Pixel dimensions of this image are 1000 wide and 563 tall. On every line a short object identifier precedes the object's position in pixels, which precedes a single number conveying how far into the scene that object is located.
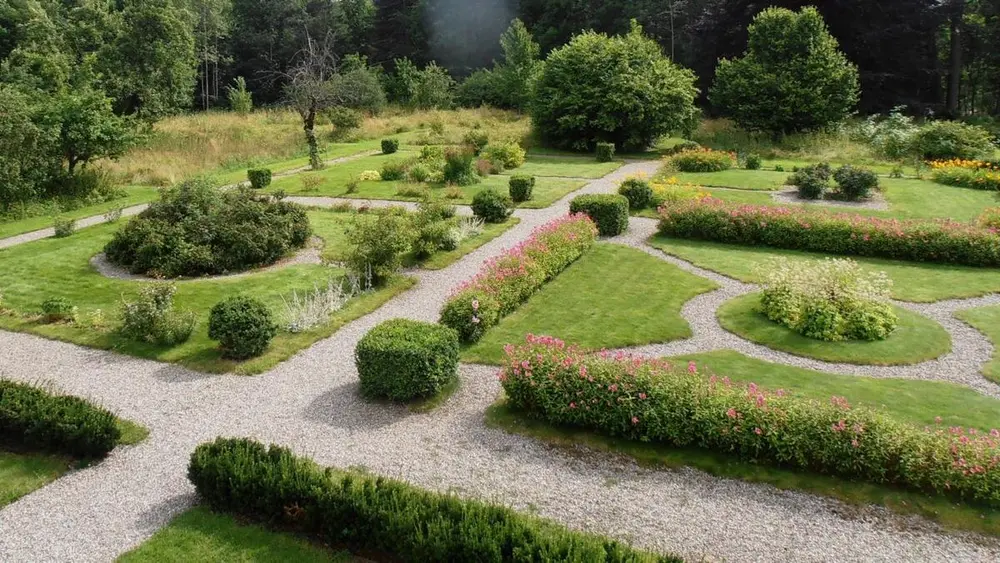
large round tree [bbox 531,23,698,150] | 32.75
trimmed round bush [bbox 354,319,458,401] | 9.07
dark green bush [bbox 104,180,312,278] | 15.07
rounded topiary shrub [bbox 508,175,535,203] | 21.95
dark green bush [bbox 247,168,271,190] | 24.16
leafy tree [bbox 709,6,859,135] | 33.56
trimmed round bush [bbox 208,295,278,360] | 10.57
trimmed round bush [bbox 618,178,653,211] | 20.88
